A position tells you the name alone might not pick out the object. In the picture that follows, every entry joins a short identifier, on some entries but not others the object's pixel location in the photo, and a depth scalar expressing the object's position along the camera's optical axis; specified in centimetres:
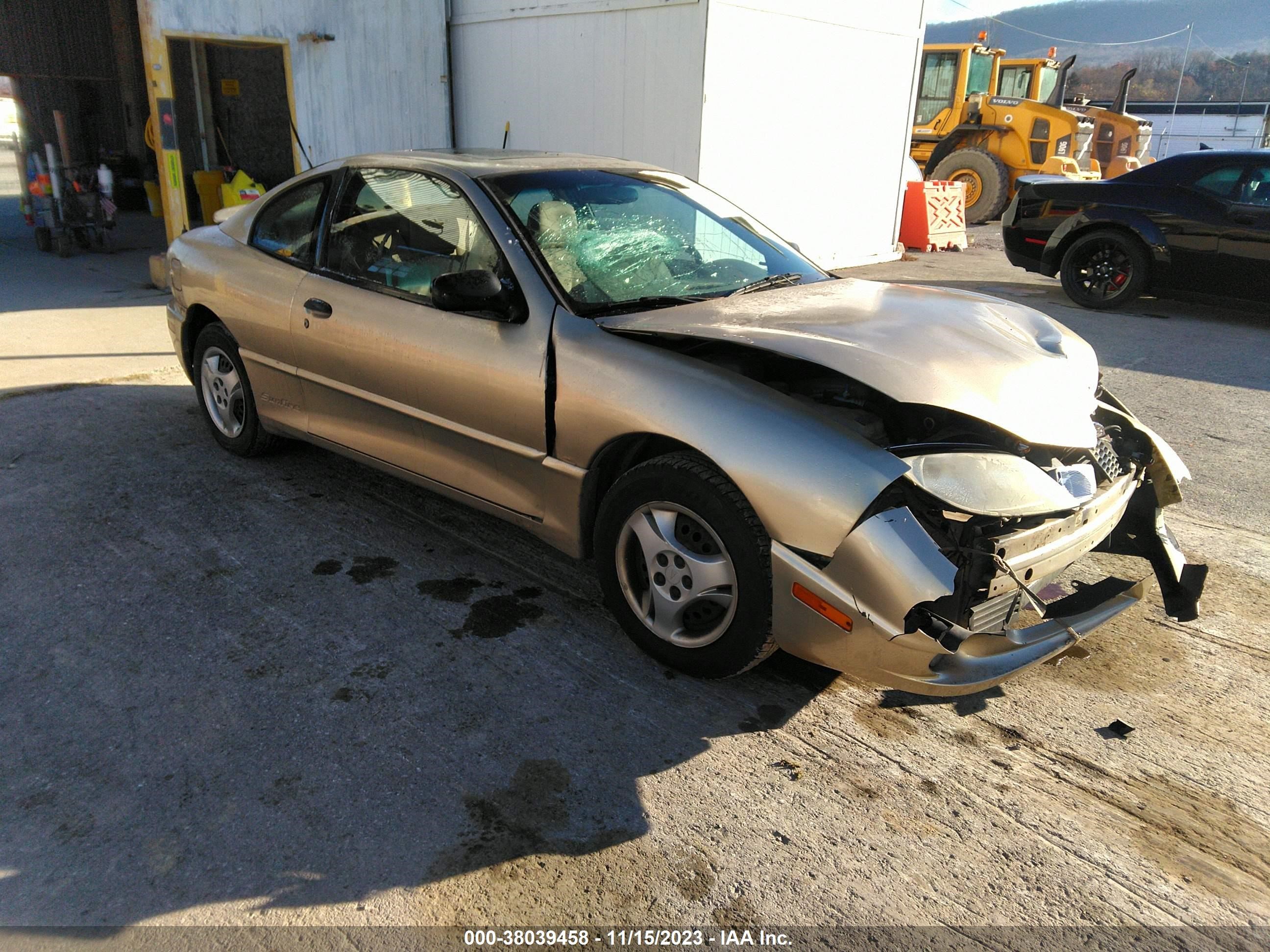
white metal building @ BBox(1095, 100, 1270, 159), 3953
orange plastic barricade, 1460
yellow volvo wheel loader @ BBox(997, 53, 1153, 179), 2045
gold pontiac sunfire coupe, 265
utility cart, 1199
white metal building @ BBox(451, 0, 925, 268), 960
